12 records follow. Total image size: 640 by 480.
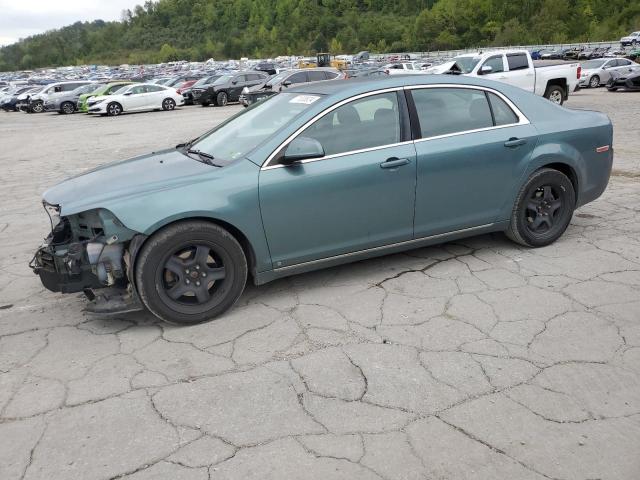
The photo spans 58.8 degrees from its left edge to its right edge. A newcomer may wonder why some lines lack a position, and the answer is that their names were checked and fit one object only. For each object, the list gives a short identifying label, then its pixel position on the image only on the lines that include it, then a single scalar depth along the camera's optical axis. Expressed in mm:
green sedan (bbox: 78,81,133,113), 26375
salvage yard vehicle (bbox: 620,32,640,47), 60731
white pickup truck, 16347
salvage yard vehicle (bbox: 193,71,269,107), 26984
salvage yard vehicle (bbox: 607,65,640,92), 22734
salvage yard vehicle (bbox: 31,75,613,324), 3746
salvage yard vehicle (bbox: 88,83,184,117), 25078
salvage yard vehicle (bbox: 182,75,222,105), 27406
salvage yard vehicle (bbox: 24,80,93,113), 30562
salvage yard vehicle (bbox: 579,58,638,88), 26312
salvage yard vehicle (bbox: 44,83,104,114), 28766
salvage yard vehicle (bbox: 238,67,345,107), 22625
